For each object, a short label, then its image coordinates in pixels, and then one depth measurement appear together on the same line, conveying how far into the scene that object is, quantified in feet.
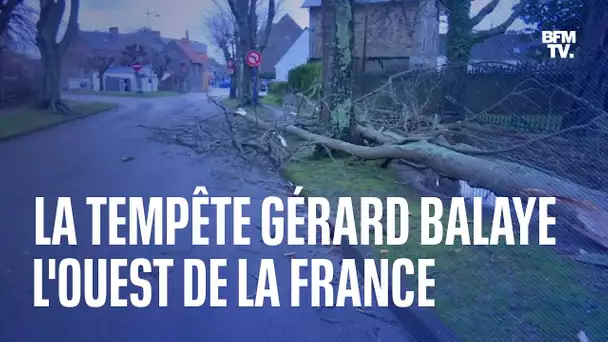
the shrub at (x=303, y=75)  73.26
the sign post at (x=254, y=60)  49.92
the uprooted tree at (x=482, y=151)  14.19
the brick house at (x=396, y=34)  39.36
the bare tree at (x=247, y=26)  61.94
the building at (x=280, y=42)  120.97
